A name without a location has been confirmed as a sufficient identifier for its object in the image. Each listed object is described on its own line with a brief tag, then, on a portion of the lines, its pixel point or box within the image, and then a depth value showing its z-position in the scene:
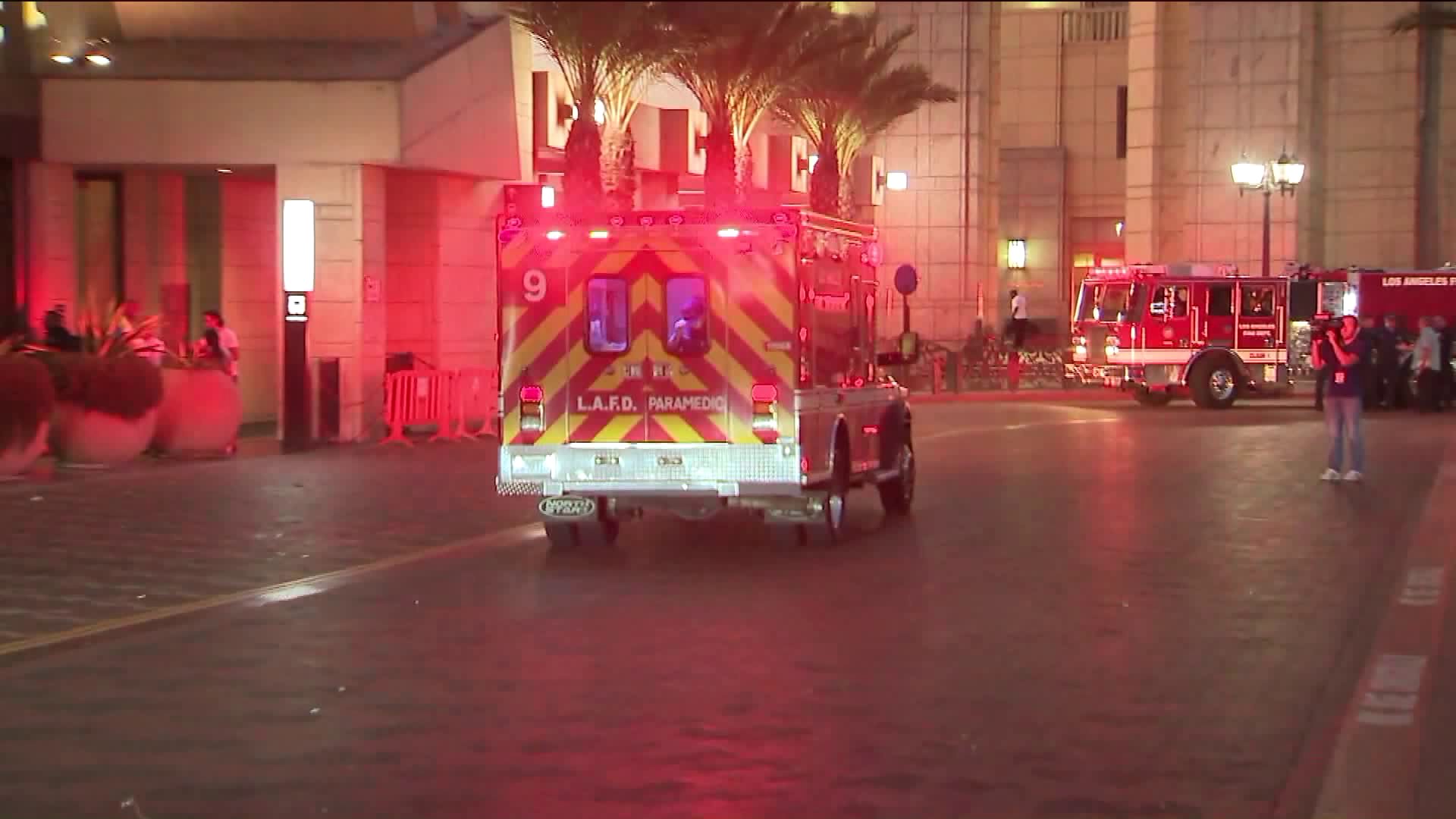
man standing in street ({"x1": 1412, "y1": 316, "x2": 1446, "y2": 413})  36.06
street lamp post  42.06
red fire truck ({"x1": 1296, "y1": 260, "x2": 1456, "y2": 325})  39.41
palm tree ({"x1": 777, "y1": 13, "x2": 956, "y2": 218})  38.31
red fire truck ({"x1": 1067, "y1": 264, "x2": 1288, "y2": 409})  37.66
